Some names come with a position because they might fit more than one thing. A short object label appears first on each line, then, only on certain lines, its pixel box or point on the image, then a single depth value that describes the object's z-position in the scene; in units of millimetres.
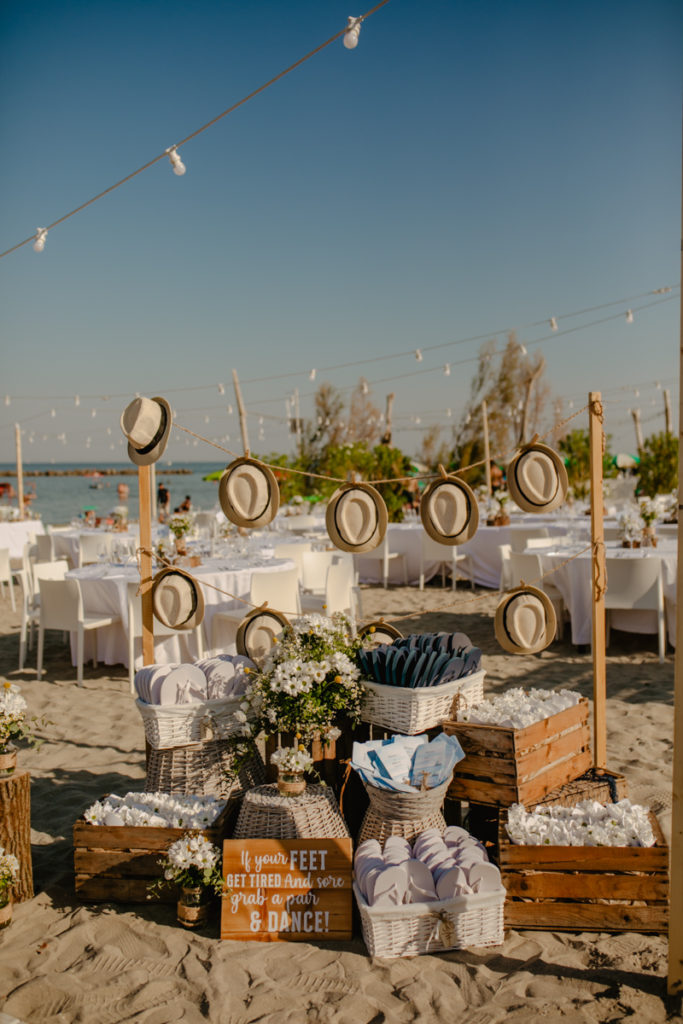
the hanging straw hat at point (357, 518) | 3359
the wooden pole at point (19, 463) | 12953
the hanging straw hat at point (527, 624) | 3301
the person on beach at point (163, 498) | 14492
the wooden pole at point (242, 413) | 13217
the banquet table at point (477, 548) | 9938
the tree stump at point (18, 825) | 2748
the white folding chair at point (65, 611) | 5750
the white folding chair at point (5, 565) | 9164
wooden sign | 2543
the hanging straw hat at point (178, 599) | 3453
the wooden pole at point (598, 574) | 3234
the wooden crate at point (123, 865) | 2762
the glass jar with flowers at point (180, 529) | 6062
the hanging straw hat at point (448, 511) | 3209
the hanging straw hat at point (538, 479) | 3176
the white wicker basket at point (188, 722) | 2992
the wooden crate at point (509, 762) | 2787
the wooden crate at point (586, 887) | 2529
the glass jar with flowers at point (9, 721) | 2785
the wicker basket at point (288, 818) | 2688
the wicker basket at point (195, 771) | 3121
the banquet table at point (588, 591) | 6301
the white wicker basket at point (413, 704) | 2910
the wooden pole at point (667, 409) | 18438
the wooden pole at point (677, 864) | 2135
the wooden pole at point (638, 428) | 20788
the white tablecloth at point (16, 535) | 11742
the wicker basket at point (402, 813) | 2658
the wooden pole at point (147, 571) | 3445
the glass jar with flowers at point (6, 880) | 2645
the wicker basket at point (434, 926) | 2414
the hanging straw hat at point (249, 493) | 3287
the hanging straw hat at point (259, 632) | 3445
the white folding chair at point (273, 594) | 5527
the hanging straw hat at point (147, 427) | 3275
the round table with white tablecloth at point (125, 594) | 5824
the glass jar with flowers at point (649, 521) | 6895
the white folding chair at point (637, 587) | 5984
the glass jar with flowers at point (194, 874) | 2576
